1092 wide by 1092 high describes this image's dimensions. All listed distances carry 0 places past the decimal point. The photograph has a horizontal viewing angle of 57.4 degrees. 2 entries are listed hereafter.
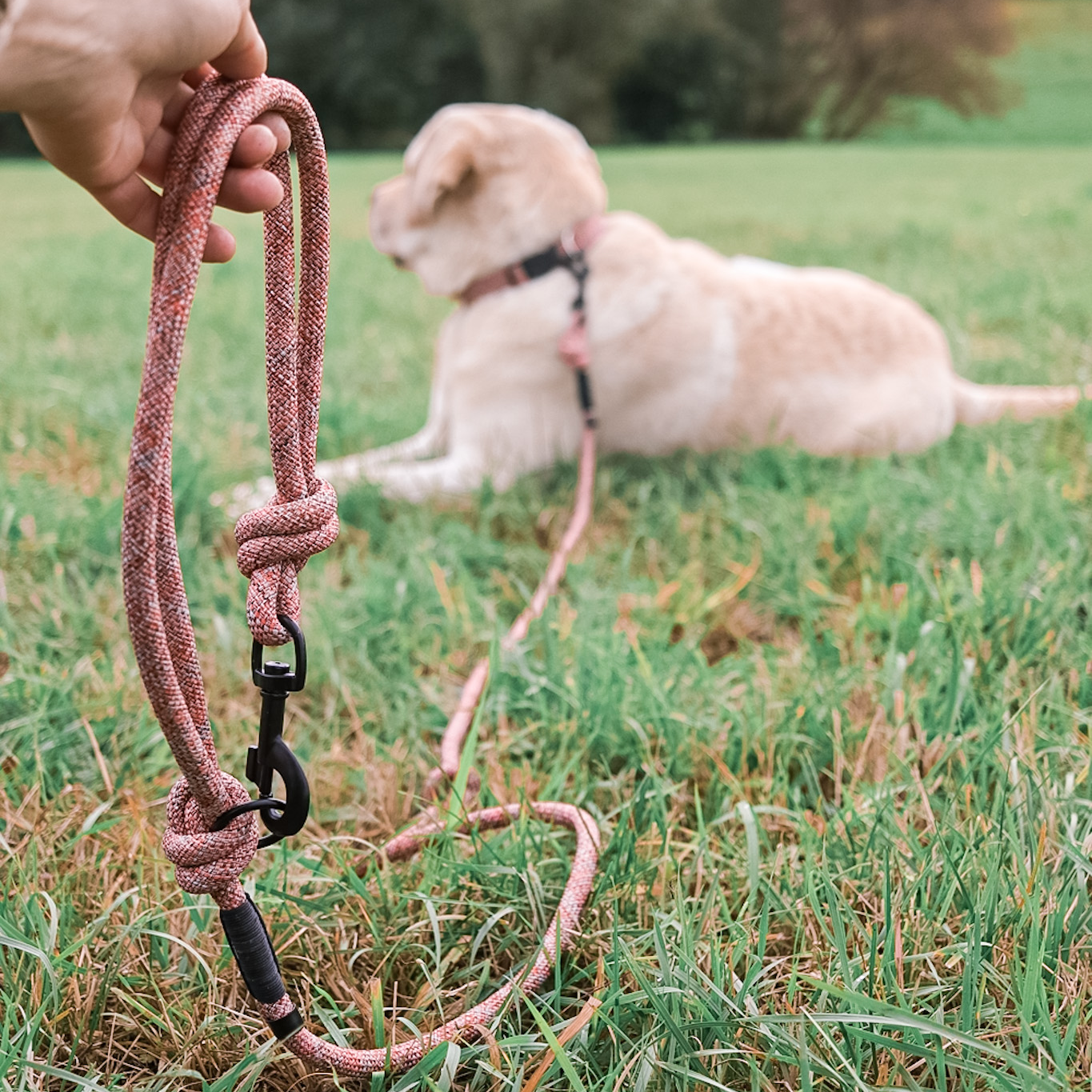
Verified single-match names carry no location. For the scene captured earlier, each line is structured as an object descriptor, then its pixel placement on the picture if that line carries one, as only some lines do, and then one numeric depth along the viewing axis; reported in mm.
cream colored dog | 2721
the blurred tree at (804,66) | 32219
